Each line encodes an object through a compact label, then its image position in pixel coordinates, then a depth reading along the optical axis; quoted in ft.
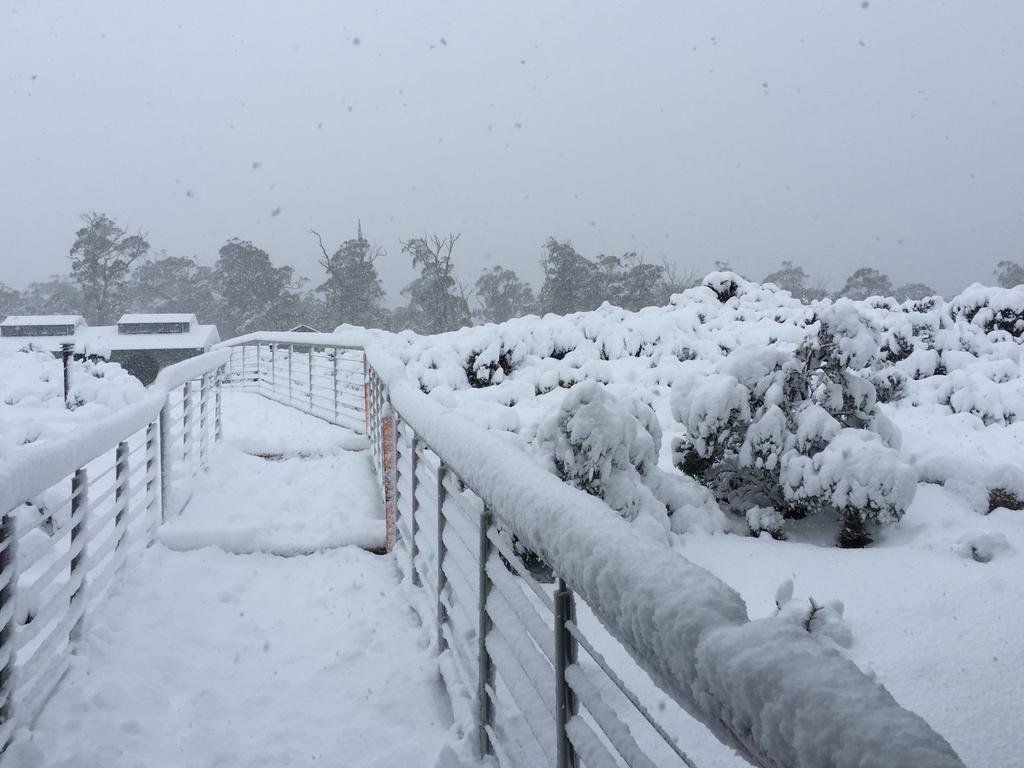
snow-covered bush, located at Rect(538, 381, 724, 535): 15.03
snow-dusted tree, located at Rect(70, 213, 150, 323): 181.88
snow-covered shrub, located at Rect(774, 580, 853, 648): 10.71
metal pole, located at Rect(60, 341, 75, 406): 52.34
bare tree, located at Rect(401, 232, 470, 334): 155.94
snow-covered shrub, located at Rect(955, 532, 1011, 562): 14.92
